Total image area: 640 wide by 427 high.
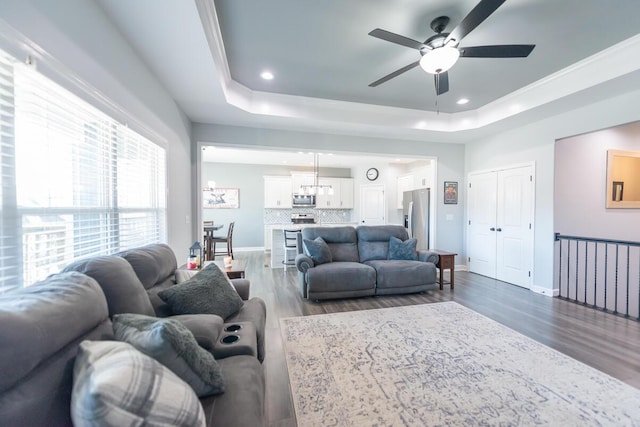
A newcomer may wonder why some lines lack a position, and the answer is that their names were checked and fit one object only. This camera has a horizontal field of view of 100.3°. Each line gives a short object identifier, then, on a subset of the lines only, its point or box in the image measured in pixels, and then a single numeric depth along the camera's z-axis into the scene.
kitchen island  5.83
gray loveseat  3.65
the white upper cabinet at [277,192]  8.11
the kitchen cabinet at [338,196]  8.48
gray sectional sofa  0.72
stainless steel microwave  8.26
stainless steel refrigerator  6.24
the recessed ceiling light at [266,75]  3.25
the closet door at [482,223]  4.92
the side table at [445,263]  4.25
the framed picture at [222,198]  7.98
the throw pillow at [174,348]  0.98
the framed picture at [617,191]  3.97
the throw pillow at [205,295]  1.76
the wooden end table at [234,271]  2.93
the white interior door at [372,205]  7.80
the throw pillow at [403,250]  4.27
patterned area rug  1.62
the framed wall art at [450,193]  5.47
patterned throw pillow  0.64
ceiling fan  2.02
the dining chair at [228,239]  5.78
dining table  5.48
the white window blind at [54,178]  1.19
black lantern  2.95
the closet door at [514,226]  4.30
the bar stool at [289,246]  5.63
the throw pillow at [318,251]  3.93
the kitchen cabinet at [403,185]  7.29
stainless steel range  8.42
